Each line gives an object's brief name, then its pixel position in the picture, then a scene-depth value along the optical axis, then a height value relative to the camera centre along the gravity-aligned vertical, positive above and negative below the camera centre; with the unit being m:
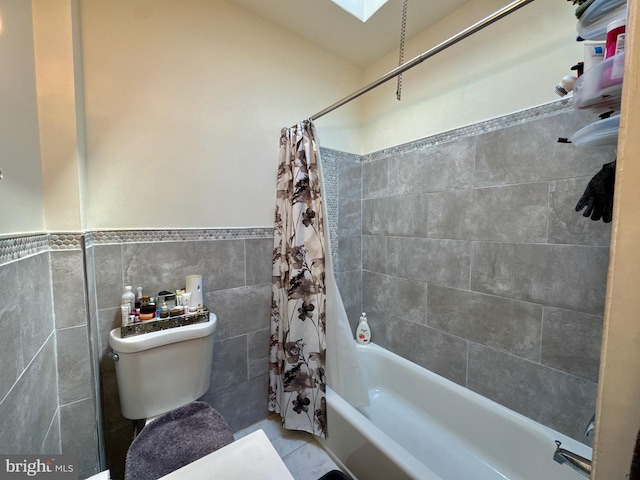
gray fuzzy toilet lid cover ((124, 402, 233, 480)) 0.77 -0.74
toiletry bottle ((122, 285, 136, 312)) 1.05 -0.32
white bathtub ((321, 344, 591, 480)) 1.06 -1.06
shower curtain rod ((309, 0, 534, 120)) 0.78 +0.67
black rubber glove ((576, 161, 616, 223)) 0.69 +0.09
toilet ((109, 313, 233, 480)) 0.80 -0.73
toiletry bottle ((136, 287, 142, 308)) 1.11 -0.33
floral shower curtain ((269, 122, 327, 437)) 1.38 -0.42
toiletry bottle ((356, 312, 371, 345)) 1.88 -0.81
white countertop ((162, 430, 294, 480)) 0.54 -0.54
